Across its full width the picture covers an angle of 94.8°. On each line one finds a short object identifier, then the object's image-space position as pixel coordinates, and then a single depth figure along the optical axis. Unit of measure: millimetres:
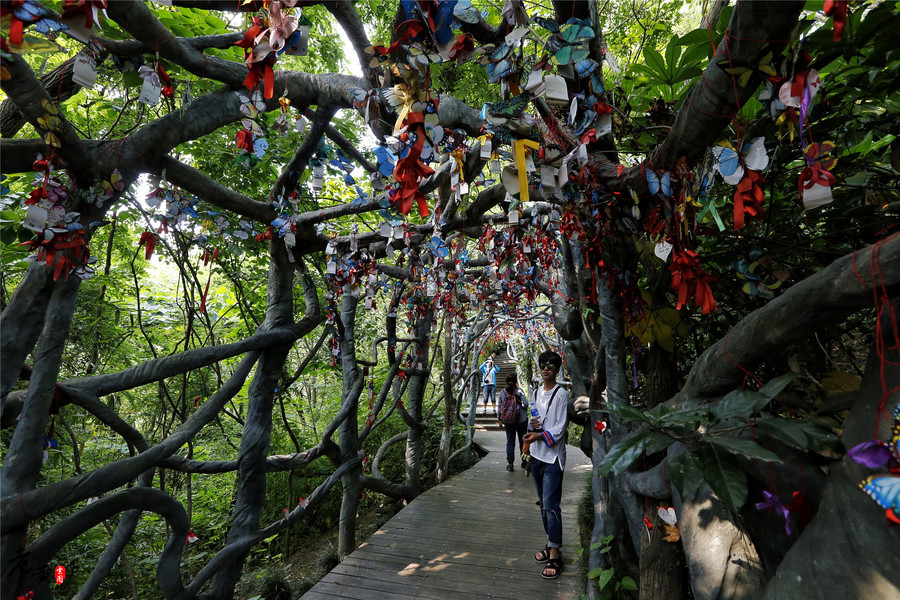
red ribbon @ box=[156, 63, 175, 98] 1704
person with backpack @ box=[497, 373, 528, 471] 6504
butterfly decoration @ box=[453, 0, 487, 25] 1228
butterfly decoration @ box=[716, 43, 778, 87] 1163
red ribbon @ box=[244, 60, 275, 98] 1277
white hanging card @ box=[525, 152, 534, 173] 1665
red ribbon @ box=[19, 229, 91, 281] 1705
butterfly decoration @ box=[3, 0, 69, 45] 963
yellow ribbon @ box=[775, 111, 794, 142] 1253
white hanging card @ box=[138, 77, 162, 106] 1565
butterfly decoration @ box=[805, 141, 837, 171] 1142
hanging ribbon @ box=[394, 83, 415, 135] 1299
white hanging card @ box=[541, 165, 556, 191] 1660
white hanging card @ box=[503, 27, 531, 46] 1253
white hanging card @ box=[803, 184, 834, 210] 1111
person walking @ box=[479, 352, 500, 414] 12586
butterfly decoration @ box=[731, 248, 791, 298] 1880
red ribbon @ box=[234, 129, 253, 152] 1942
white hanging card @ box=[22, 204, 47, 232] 1558
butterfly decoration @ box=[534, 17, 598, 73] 1388
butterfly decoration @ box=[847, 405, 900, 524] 933
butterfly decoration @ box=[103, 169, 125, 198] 1907
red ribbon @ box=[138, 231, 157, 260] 2561
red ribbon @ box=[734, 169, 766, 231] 1355
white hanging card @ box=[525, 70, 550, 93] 1317
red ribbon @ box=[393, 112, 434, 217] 1300
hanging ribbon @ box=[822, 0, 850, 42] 830
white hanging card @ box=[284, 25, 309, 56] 1281
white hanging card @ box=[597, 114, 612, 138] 1696
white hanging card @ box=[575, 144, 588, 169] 1678
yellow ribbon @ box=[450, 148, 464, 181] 1886
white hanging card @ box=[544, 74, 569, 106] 1344
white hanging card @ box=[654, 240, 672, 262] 1731
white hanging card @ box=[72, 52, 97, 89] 1344
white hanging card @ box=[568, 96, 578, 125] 1617
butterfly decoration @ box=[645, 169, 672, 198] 1697
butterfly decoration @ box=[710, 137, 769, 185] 1349
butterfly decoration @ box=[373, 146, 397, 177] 1495
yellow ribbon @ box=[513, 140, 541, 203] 1438
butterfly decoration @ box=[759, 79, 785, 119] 1223
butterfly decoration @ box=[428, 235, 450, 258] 3455
